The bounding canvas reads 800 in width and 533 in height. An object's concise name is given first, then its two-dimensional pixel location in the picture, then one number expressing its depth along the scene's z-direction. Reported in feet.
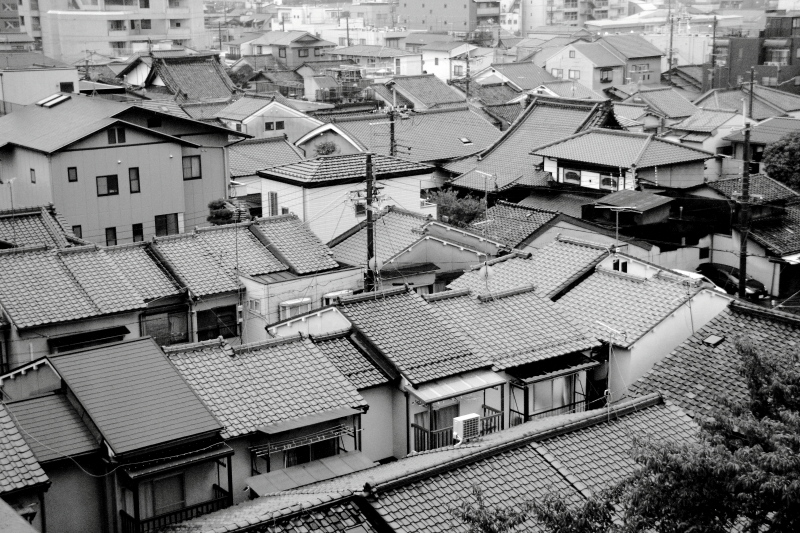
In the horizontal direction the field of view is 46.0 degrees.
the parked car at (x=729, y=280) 110.01
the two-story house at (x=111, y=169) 102.27
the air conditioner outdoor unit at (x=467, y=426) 56.90
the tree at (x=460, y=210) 119.03
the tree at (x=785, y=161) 147.64
